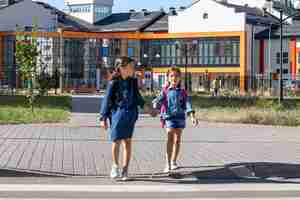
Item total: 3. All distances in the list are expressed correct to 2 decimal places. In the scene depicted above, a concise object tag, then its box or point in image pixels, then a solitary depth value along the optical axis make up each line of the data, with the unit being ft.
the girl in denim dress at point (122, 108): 32.96
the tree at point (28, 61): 88.33
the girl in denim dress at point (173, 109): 35.99
